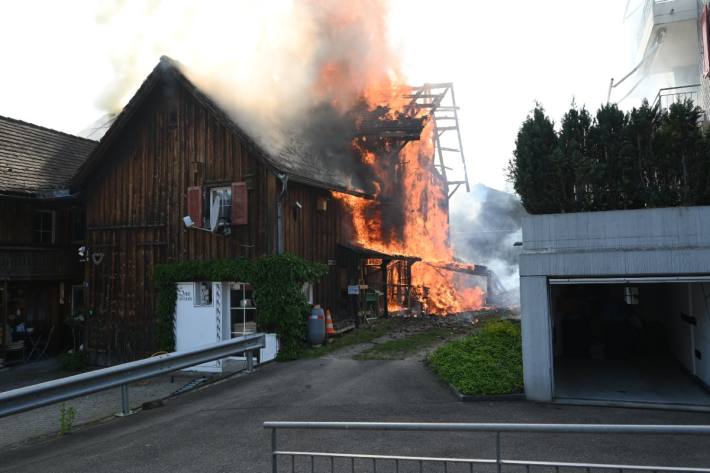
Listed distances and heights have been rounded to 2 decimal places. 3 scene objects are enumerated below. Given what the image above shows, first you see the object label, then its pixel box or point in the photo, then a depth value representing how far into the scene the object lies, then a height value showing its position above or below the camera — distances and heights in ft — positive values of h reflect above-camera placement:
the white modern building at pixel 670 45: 52.26 +24.79
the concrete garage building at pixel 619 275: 27.43 -0.54
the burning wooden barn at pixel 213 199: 49.29 +8.22
